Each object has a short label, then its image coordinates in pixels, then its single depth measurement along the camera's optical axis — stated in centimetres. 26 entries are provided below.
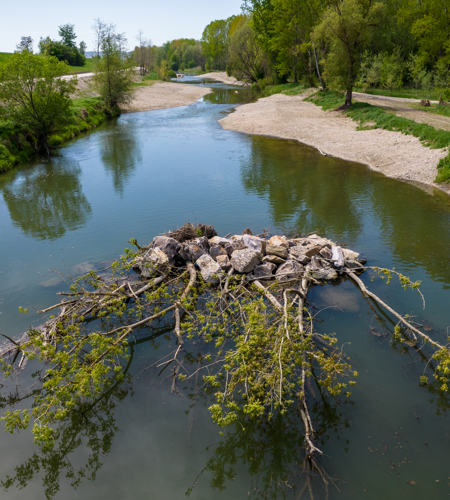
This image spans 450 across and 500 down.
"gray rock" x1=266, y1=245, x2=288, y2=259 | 1232
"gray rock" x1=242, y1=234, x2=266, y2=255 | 1245
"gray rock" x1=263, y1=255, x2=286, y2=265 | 1218
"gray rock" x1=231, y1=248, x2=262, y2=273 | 1169
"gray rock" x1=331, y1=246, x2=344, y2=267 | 1227
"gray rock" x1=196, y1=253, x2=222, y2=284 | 1159
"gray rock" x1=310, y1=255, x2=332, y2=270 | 1213
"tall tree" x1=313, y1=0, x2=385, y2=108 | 3297
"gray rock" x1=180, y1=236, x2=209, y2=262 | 1240
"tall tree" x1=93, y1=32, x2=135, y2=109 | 4531
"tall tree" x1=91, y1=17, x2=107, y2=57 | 7844
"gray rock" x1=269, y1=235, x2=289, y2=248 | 1254
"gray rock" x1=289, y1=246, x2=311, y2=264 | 1229
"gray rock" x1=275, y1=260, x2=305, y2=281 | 1151
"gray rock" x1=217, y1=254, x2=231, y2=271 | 1203
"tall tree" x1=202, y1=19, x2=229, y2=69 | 12000
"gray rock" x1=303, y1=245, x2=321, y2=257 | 1252
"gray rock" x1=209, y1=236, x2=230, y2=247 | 1316
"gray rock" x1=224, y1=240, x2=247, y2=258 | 1270
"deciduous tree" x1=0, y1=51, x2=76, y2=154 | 2600
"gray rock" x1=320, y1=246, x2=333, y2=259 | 1272
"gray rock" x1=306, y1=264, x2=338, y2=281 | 1191
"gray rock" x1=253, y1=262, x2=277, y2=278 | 1171
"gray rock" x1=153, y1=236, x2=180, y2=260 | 1244
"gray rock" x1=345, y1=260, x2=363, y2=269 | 1250
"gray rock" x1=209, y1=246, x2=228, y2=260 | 1267
